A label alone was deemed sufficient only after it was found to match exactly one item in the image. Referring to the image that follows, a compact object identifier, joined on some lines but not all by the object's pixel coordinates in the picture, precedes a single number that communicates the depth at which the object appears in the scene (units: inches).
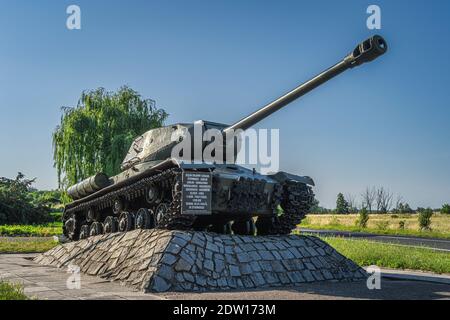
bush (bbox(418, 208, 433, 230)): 1401.3
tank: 421.7
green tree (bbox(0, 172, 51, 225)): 1350.9
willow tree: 1072.8
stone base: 368.5
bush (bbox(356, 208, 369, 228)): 1494.8
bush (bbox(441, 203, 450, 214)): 1982.3
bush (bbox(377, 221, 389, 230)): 1439.8
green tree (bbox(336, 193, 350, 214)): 3002.0
